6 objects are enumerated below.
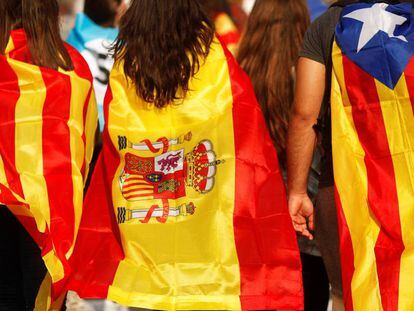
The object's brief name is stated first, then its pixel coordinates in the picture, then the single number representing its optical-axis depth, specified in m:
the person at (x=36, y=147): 9.39
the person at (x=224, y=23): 14.27
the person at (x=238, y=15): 18.23
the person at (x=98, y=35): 12.81
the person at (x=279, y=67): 10.96
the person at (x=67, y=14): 13.50
